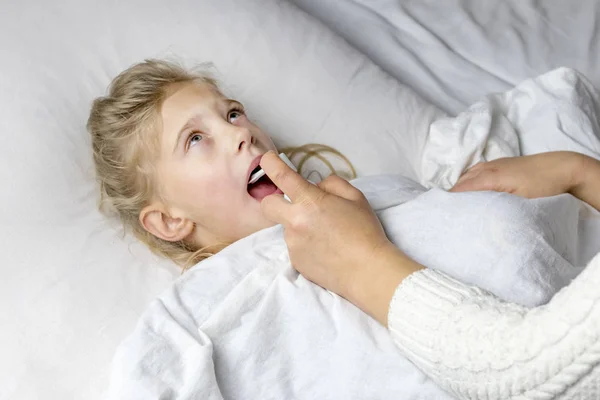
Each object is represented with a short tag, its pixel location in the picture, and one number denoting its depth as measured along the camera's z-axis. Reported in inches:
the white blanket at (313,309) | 39.2
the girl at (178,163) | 49.2
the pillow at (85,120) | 44.8
